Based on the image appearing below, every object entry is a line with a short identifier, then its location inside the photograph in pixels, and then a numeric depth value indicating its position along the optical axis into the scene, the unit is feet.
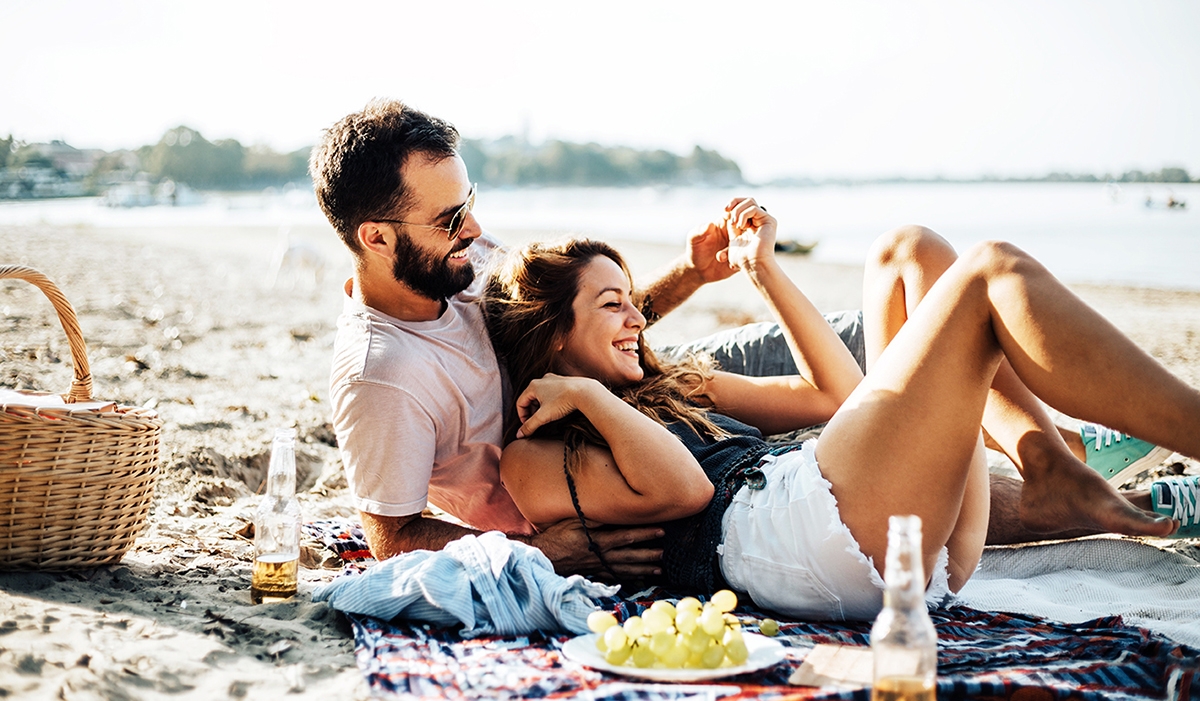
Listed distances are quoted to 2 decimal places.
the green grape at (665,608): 7.35
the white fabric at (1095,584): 9.50
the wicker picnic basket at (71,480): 8.98
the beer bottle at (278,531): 9.17
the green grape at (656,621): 7.25
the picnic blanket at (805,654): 6.81
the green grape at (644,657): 7.22
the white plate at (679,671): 7.04
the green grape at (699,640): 7.15
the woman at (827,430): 7.41
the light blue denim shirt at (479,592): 8.38
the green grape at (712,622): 7.14
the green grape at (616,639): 7.20
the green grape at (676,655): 7.19
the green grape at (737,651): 7.10
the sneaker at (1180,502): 10.28
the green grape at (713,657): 7.16
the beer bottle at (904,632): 5.63
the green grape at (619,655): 7.23
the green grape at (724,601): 7.29
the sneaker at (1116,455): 11.53
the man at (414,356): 9.54
